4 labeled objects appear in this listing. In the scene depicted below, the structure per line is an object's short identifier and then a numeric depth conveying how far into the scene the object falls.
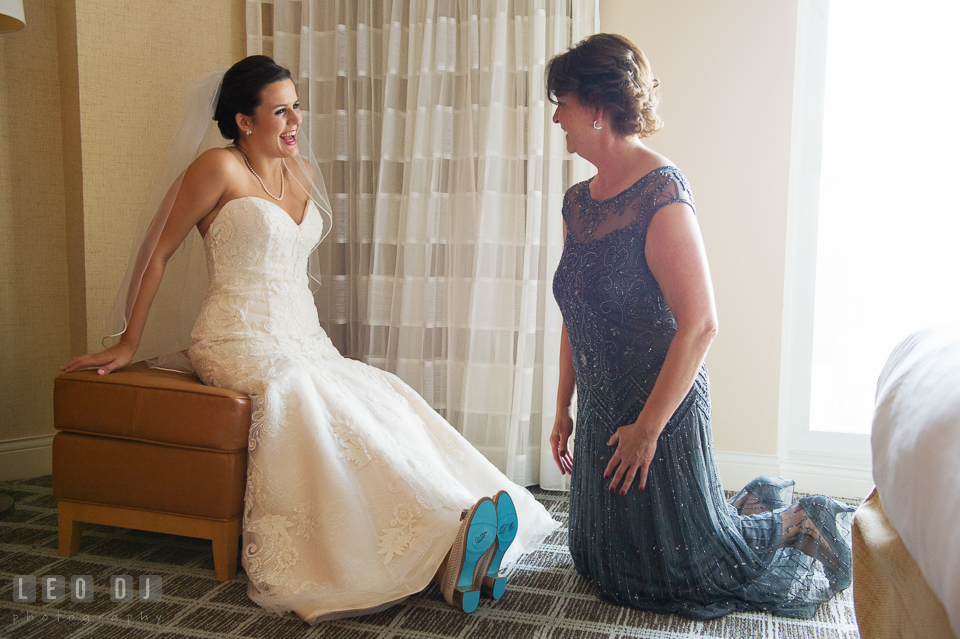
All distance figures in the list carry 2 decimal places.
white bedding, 0.90
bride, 1.73
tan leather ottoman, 1.88
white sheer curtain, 2.74
